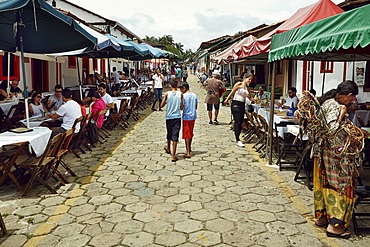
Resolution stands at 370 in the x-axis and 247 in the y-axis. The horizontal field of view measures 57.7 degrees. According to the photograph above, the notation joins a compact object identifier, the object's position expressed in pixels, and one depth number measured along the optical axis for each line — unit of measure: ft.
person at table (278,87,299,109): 27.30
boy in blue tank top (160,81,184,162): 21.21
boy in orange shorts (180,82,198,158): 21.67
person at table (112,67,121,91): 54.85
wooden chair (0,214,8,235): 11.83
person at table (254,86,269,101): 34.92
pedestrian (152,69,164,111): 46.47
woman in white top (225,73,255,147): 25.11
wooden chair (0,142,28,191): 14.98
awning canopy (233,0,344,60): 23.33
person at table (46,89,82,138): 20.88
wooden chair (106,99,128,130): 31.35
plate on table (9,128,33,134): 16.79
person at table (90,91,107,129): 26.32
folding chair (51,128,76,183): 16.88
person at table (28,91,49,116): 24.58
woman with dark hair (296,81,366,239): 11.31
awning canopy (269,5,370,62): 10.60
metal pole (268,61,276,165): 19.51
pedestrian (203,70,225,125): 35.75
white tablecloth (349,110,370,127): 22.65
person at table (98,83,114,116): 29.81
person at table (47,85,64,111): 27.22
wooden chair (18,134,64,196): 15.22
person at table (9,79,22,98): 31.29
